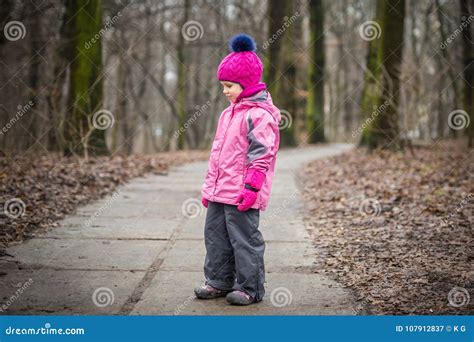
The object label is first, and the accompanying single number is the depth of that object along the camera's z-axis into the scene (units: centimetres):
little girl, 382
